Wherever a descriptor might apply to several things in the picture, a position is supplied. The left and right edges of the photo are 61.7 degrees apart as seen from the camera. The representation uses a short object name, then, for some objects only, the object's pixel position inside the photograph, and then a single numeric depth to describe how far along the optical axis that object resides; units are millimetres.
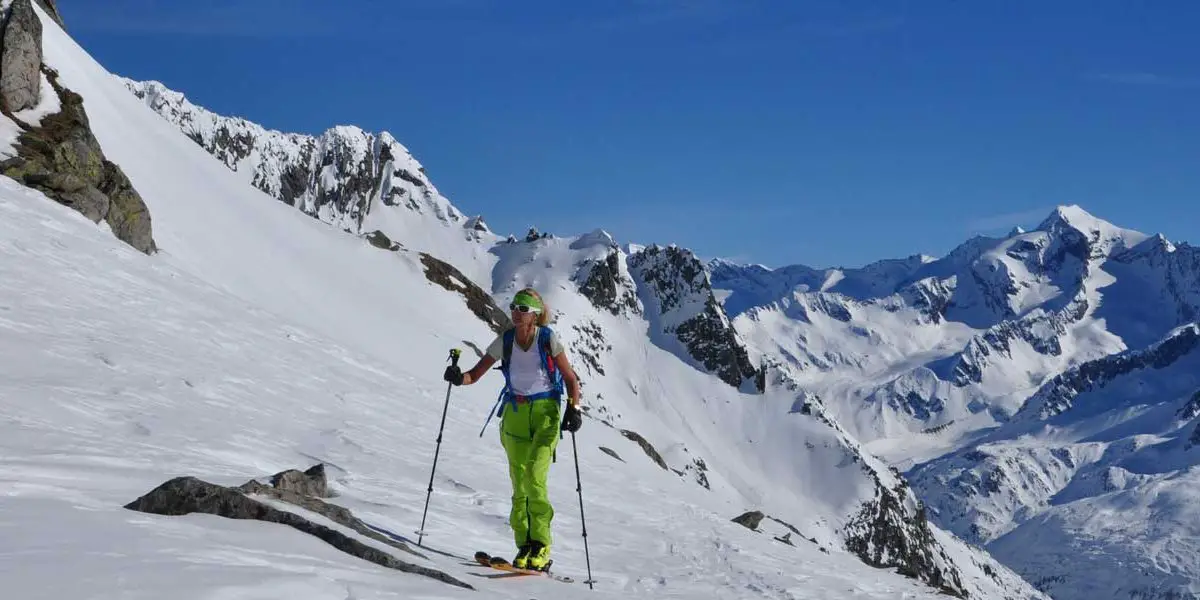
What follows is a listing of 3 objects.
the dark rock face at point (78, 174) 30172
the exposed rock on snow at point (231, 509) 7926
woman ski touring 10797
